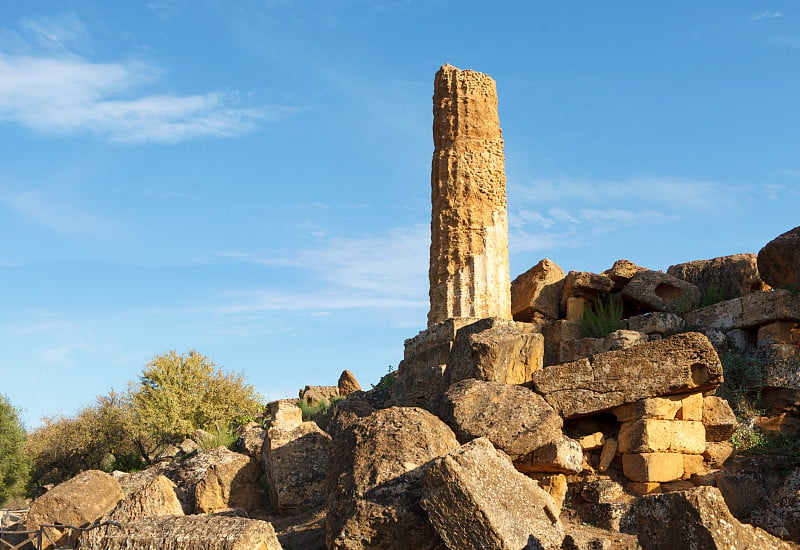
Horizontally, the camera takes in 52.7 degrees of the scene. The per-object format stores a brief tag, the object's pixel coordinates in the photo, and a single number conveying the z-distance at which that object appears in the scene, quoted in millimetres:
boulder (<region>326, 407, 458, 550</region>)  7215
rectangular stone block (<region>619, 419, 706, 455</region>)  9336
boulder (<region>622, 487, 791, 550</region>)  6285
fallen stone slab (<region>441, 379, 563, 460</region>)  8734
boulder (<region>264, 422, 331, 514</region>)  10586
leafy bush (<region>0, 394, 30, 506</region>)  27359
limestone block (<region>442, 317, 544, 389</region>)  10445
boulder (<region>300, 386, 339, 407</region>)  20748
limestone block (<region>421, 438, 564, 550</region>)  6707
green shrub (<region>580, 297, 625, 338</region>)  13914
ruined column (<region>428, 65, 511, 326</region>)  15562
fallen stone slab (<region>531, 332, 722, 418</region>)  9578
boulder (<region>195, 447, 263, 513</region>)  11102
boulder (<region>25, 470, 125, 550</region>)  11164
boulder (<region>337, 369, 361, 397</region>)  22312
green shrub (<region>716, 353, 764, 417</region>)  11195
